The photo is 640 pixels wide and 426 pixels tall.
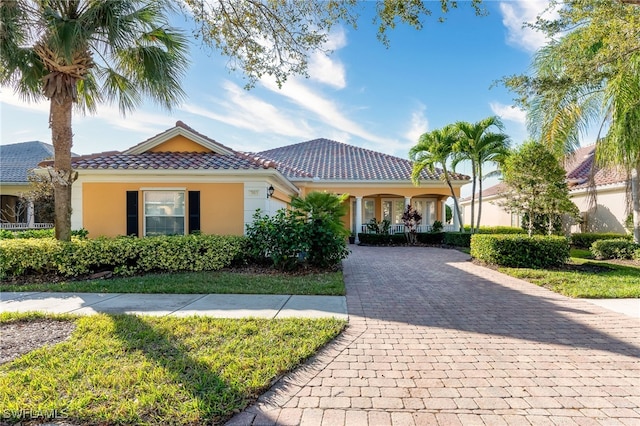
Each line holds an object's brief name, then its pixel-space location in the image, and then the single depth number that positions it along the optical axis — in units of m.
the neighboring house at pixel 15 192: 19.09
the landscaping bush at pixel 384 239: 18.95
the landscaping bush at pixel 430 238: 19.38
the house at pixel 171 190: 10.84
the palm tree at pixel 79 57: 7.27
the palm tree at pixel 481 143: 16.61
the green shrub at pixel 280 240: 9.39
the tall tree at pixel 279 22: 5.85
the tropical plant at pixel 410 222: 19.02
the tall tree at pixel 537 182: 10.87
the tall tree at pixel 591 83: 7.47
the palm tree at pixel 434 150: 17.52
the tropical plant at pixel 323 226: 9.58
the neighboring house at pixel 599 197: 16.39
